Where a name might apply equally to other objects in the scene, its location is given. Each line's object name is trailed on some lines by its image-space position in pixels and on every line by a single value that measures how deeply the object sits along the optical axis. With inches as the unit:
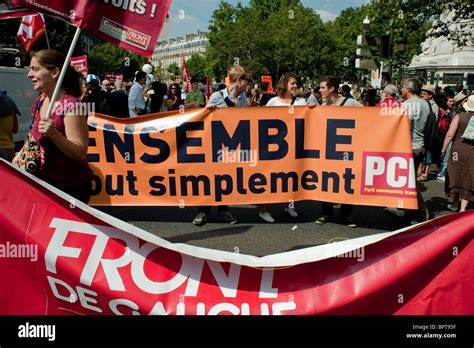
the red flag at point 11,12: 205.0
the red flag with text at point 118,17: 109.0
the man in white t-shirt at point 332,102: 246.2
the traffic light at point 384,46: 523.5
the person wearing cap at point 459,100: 409.4
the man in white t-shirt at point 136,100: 386.0
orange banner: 227.3
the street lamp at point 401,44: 599.5
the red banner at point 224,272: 98.8
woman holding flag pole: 111.9
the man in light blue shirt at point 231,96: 245.4
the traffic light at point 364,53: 505.0
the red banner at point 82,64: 623.0
